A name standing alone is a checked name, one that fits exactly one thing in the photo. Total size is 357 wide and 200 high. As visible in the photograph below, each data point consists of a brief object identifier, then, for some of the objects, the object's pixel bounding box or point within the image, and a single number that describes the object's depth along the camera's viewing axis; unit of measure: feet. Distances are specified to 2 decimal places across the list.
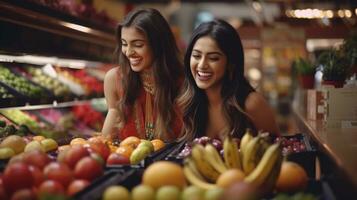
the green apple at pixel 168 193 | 7.97
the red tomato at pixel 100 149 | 11.12
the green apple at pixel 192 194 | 7.95
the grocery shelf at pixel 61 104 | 20.73
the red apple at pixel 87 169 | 9.22
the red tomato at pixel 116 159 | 10.78
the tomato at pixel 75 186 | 8.62
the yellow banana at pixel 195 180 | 9.08
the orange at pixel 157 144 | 13.03
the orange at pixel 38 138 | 13.24
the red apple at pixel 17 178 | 8.64
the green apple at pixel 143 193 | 8.02
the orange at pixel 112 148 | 12.37
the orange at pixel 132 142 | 12.53
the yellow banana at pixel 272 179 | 9.08
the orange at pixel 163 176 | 8.60
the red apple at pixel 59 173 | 8.80
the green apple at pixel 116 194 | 7.93
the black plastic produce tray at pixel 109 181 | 8.30
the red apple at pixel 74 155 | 9.78
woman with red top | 14.99
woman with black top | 13.20
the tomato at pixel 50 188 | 8.21
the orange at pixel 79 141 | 12.61
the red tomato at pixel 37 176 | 8.84
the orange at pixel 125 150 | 11.78
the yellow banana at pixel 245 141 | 9.98
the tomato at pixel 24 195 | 8.16
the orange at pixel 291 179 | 9.30
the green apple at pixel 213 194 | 8.02
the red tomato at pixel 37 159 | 9.62
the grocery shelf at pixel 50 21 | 17.22
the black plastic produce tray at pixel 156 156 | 10.20
